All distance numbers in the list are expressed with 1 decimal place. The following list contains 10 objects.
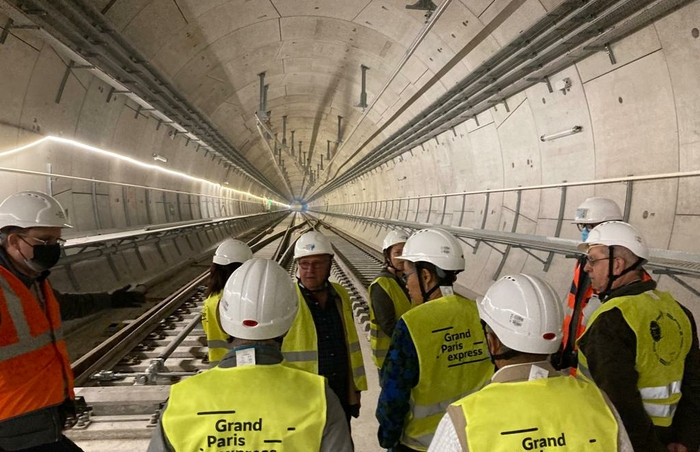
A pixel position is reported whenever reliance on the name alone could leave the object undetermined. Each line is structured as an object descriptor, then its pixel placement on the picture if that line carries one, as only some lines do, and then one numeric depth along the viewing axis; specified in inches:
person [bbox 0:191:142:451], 94.0
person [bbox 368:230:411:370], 139.2
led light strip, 256.9
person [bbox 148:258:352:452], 55.7
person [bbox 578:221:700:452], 89.1
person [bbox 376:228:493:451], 90.4
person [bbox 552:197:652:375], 127.2
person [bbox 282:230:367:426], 112.8
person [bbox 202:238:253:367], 130.9
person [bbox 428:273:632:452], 56.0
